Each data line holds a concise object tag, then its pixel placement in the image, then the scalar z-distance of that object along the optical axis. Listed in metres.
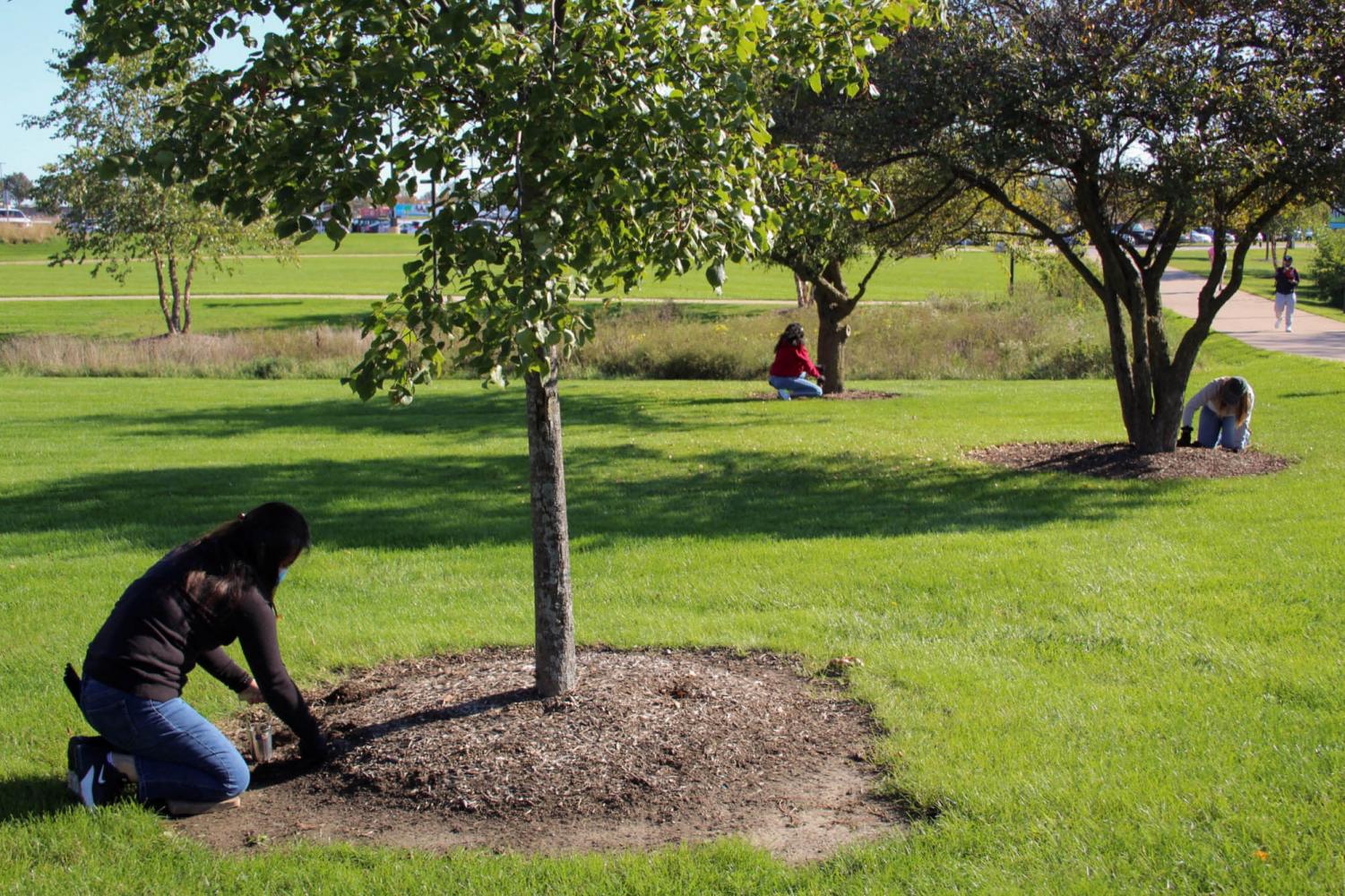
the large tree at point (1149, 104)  10.05
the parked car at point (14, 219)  82.69
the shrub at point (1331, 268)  36.33
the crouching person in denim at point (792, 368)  18.42
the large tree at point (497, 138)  4.02
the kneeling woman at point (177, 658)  4.48
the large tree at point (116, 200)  26.41
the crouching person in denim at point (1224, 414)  12.21
